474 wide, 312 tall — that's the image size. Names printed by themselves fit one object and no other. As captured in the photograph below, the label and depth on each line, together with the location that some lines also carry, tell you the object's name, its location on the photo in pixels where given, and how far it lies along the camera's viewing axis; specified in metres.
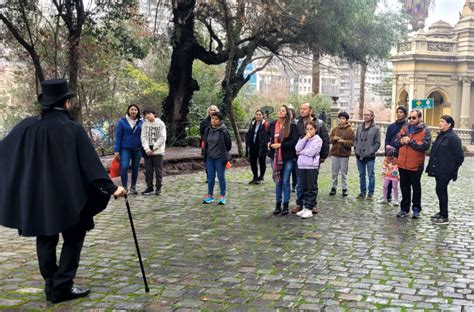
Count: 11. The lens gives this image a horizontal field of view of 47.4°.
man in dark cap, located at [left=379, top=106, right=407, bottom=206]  9.89
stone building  36.03
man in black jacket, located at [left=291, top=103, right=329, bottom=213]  9.34
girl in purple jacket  8.91
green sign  20.38
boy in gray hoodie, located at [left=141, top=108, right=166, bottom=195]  10.94
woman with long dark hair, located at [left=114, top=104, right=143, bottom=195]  10.66
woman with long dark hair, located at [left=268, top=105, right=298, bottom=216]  8.94
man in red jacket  8.94
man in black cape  4.71
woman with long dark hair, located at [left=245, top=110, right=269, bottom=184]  12.25
